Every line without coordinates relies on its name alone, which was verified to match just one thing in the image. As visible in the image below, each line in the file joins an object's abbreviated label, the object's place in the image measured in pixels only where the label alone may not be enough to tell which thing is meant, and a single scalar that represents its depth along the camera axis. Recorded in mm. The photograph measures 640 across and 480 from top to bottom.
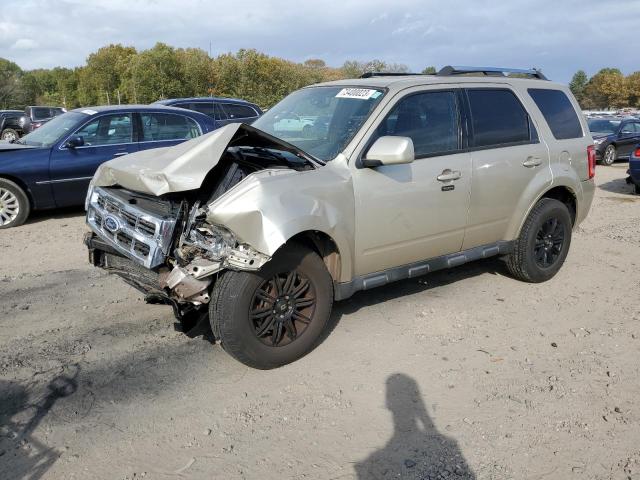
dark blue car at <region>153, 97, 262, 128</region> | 12969
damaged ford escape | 3432
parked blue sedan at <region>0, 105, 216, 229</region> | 7676
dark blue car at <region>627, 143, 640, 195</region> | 11094
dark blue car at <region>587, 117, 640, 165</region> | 16797
